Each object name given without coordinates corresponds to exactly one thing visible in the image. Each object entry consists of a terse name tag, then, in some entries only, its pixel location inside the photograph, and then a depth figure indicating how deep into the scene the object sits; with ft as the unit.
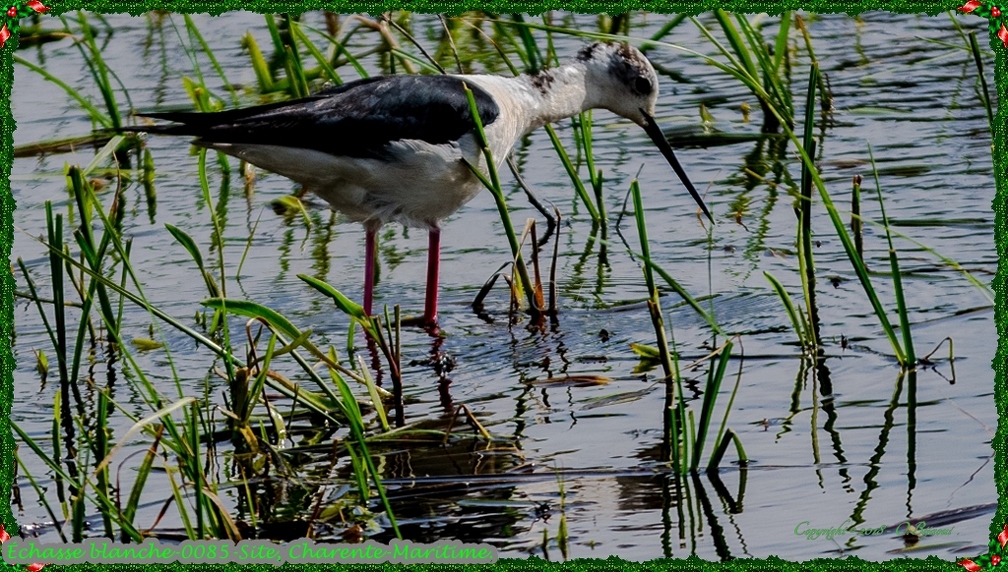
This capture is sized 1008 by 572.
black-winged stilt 34.78
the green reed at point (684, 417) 24.04
